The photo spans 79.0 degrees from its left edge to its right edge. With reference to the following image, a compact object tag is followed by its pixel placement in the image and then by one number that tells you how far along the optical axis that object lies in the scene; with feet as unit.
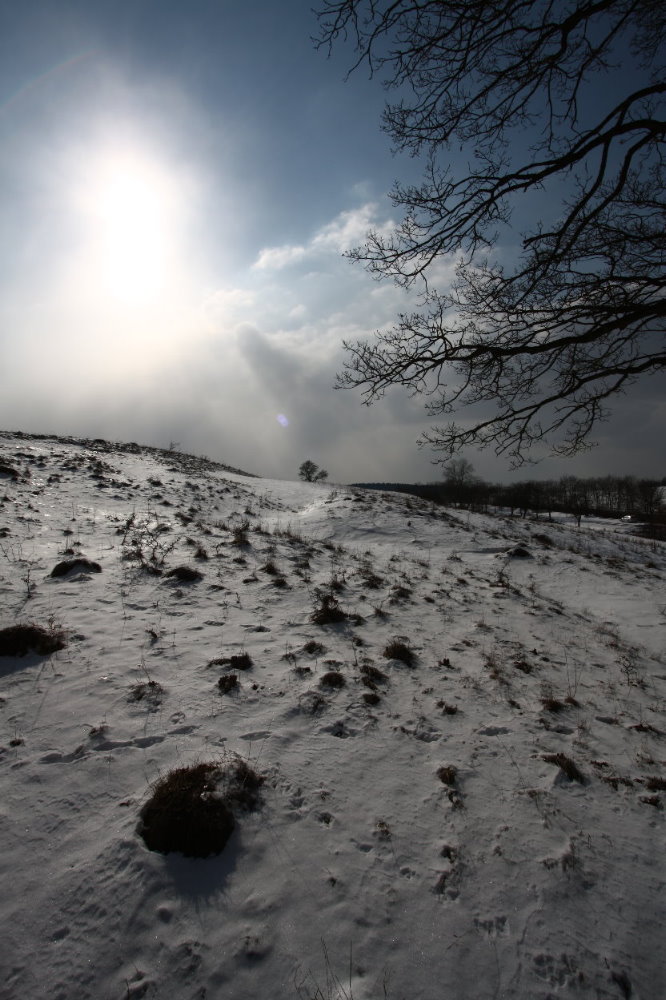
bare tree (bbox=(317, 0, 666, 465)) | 12.36
